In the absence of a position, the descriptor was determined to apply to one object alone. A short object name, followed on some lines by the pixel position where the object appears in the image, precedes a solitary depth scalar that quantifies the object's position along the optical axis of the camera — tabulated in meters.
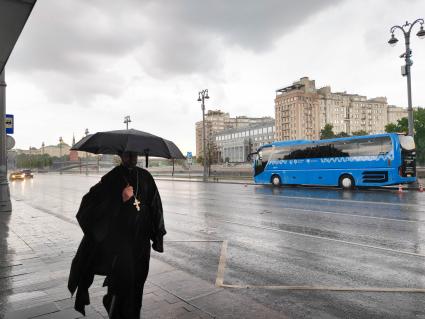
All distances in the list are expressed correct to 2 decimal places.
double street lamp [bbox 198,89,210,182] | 35.79
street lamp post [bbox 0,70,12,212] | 11.91
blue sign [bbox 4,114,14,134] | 12.99
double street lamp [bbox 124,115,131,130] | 47.67
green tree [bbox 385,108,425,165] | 63.31
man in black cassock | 3.04
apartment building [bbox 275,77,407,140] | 143.12
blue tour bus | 18.94
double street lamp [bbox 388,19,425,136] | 20.28
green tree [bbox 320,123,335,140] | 105.81
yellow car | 51.10
